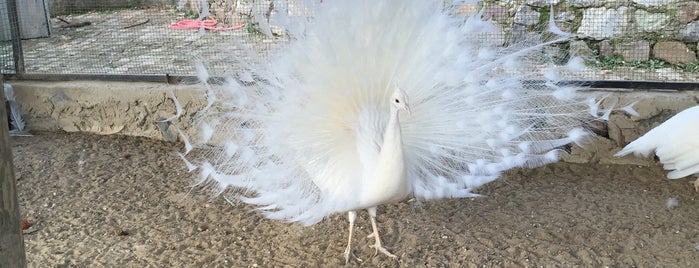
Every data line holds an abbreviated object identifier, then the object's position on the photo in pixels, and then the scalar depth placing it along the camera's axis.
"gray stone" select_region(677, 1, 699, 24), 5.72
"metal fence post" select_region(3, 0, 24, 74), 5.32
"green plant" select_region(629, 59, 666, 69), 5.42
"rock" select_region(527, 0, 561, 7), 5.92
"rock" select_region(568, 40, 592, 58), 4.51
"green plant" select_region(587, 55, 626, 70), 5.28
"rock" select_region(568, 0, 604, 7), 5.88
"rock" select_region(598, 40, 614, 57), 5.60
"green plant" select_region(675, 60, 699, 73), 5.43
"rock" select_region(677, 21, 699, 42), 5.73
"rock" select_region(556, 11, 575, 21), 5.93
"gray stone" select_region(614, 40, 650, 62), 5.61
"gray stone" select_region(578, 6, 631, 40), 5.68
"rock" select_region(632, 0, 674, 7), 5.64
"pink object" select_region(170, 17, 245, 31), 5.40
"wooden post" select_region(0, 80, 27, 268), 1.84
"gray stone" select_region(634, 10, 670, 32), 5.68
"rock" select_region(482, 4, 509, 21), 4.53
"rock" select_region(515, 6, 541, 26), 5.18
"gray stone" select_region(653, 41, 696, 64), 5.61
